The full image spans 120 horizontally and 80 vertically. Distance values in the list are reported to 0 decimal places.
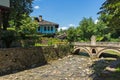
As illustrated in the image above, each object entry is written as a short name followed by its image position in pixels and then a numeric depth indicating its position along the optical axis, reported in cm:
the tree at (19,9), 1279
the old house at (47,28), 2271
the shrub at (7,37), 962
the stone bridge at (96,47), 1558
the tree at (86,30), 2442
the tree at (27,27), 1554
